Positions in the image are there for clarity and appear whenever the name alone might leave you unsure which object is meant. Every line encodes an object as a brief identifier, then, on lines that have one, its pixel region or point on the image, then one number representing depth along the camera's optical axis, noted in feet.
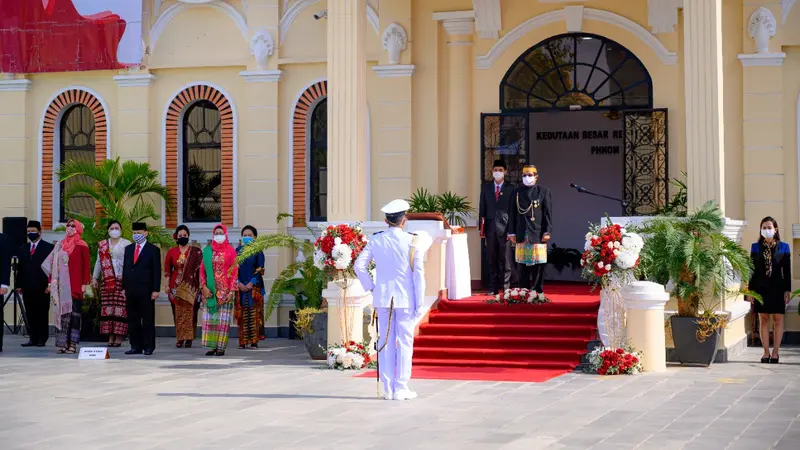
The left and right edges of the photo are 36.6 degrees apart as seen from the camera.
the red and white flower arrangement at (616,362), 44.93
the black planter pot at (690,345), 47.75
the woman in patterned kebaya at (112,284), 57.93
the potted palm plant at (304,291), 51.52
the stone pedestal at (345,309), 49.88
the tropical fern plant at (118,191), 64.75
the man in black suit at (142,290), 55.42
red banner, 68.28
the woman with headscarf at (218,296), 54.03
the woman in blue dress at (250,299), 58.08
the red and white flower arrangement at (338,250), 49.19
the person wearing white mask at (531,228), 51.93
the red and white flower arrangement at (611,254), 45.65
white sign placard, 52.75
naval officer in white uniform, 38.63
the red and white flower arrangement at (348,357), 47.93
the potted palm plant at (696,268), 47.70
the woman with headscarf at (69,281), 56.85
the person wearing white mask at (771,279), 48.98
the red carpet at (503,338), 47.03
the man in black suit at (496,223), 55.41
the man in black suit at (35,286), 59.47
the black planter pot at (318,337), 51.37
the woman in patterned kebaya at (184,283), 57.77
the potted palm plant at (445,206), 60.08
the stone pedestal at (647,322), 45.80
